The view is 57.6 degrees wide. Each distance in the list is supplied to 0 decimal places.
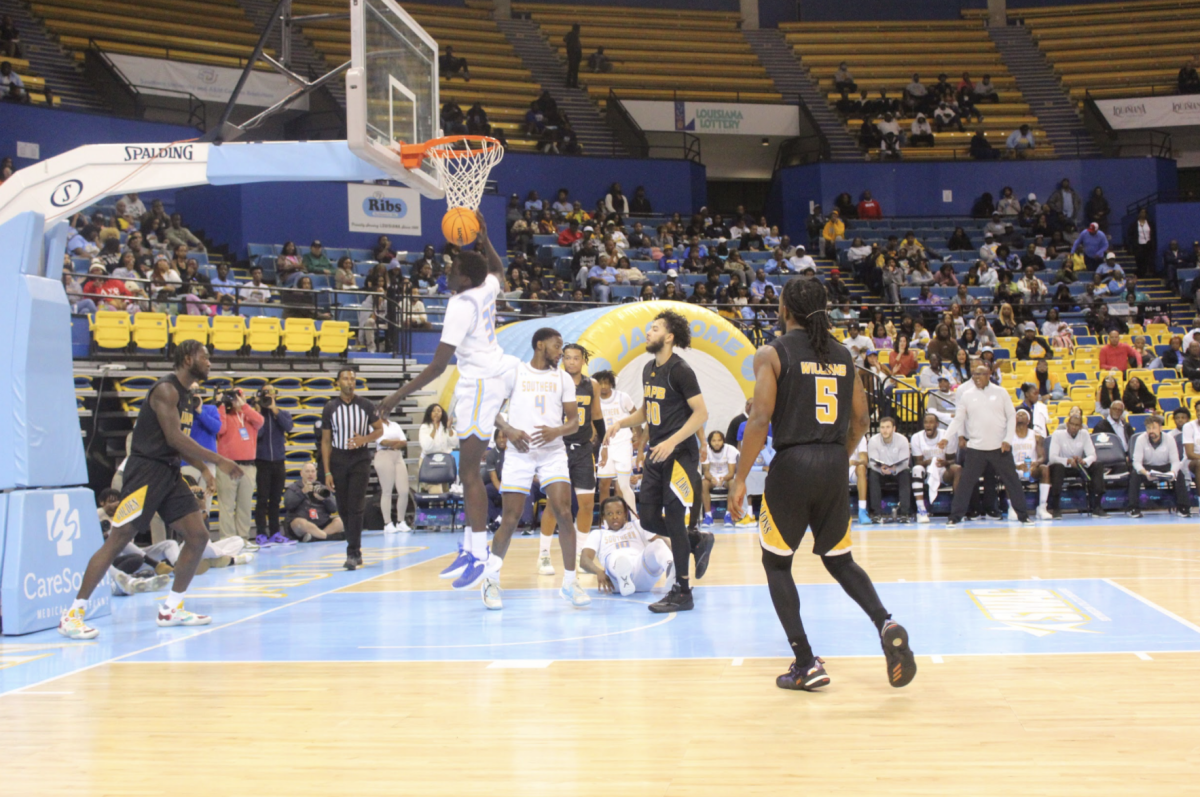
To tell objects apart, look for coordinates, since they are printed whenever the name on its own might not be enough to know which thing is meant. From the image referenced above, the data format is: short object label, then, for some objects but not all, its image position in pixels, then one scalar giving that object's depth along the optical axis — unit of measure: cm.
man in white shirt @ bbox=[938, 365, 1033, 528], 1299
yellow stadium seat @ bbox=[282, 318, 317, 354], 1655
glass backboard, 860
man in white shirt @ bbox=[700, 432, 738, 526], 1470
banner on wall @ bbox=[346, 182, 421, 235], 2256
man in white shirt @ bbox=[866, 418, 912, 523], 1462
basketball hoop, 963
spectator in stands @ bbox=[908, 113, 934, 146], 2878
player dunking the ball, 752
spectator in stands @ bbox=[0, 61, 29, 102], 1970
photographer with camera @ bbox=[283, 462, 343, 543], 1382
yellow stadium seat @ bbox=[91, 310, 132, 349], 1466
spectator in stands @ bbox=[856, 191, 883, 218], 2730
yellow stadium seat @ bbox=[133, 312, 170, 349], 1495
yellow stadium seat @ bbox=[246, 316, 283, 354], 1611
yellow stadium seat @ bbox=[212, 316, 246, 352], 1576
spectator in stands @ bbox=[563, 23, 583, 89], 2912
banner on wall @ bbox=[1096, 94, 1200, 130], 2805
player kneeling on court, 803
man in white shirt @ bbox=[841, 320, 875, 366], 1850
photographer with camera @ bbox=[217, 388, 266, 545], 1252
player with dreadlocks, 492
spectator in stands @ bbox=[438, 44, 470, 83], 2727
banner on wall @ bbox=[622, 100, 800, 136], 2889
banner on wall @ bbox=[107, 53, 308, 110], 2281
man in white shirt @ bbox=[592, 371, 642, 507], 1052
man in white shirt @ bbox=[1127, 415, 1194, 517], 1430
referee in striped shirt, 1026
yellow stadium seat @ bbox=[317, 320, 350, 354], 1692
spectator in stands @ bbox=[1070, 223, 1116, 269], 2488
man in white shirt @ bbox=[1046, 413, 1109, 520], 1439
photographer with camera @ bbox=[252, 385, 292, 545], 1323
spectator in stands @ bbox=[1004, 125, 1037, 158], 2795
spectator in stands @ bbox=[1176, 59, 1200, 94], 2823
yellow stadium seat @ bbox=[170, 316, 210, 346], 1529
